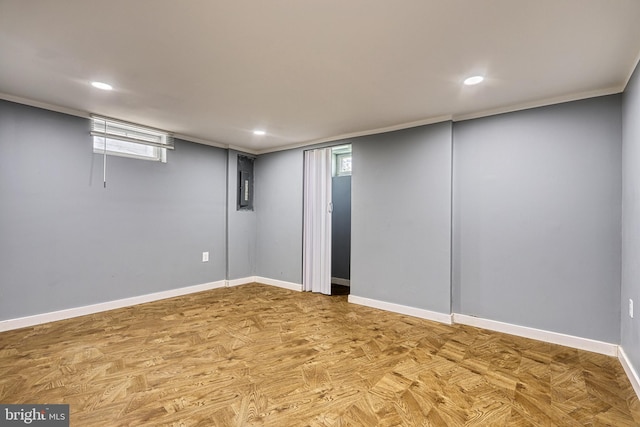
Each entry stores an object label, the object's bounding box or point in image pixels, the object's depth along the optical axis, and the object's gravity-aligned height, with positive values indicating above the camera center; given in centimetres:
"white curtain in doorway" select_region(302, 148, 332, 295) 442 -9
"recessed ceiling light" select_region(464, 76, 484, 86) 243 +109
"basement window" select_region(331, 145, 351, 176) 527 +92
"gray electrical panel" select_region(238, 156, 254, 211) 503 +53
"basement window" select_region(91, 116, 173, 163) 351 +90
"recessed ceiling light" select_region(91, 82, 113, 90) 259 +109
